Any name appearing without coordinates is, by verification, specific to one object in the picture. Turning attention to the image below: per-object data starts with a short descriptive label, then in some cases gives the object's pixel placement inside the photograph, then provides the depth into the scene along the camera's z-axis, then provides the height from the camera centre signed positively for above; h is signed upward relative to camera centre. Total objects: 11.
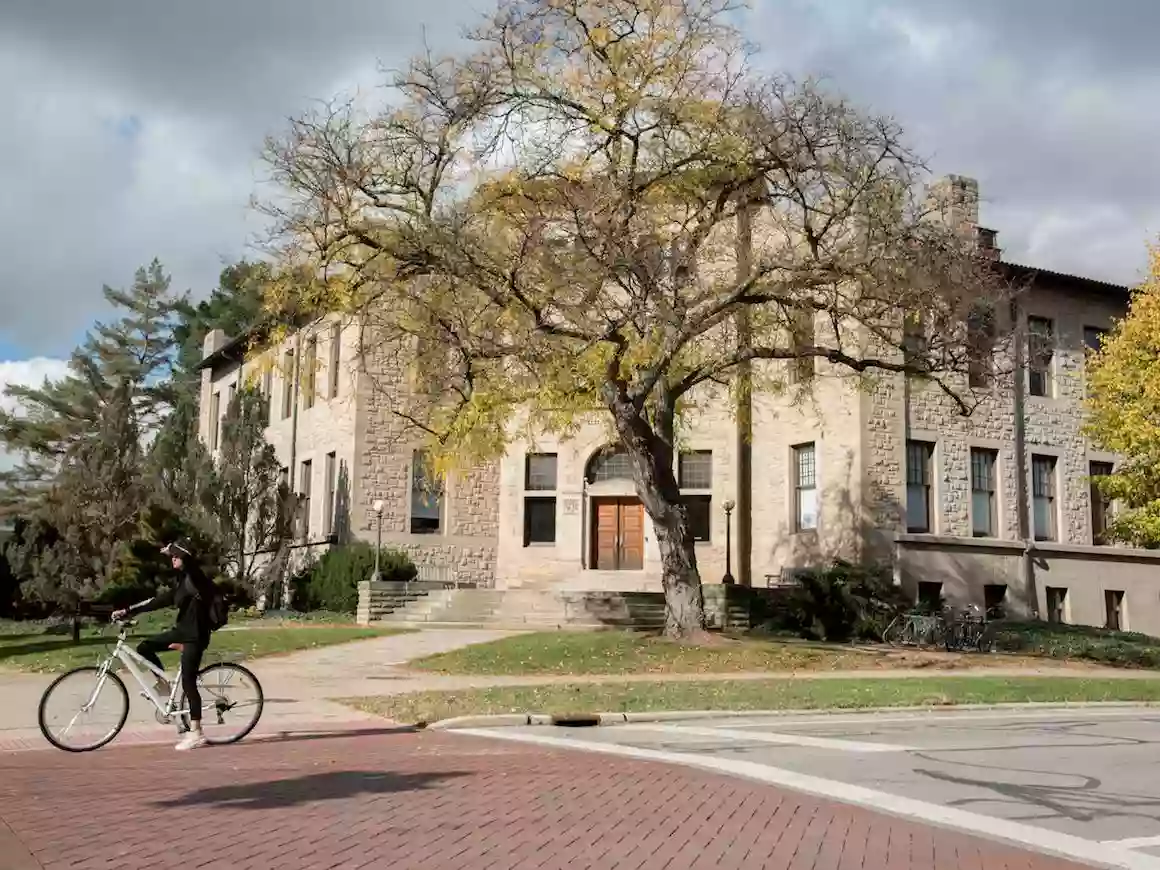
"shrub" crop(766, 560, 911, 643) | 27.34 -0.93
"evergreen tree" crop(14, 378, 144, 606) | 32.00 +1.21
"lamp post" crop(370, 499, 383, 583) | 31.02 +0.81
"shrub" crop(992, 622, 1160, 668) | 24.05 -1.64
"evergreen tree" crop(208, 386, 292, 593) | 32.78 +1.84
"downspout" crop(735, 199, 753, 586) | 22.11 +3.41
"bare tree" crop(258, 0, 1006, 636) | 19.20 +5.78
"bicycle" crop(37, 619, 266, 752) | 10.26 -1.22
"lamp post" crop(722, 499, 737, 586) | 30.11 +0.55
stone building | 30.28 +1.89
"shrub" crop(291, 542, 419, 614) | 31.83 -0.36
